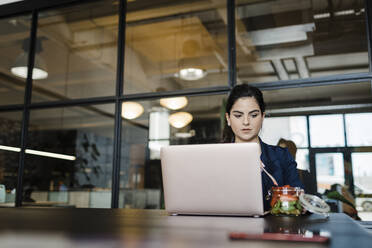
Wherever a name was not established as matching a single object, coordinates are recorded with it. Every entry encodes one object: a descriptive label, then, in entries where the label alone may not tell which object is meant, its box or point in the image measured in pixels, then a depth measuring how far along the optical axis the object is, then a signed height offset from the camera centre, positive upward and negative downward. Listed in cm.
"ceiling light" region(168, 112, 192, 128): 554 +104
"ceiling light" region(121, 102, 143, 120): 351 +89
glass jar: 134 -5
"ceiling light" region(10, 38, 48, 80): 389 +130
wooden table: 69 -11
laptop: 126 +3
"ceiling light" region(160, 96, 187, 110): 439 +104
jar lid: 129 -6
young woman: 194 +30
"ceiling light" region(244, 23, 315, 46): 415 +194
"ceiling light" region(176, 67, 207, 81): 495 +155
